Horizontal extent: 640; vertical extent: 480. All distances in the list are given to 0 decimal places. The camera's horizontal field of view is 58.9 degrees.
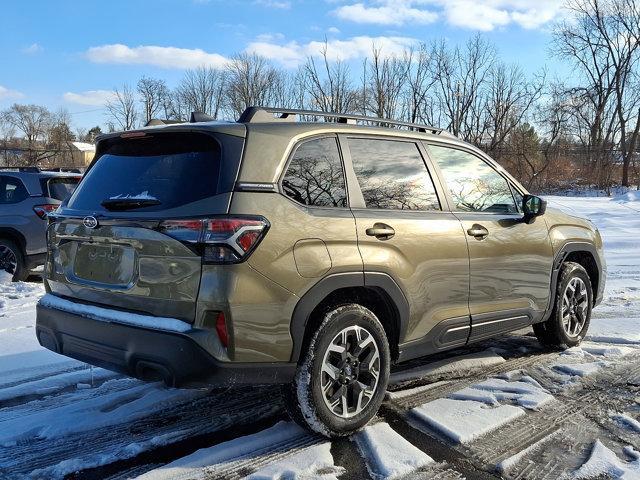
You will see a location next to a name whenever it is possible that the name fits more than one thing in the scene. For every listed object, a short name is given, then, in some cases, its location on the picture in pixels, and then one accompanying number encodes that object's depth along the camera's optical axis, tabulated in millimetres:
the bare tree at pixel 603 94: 36250
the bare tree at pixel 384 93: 35406
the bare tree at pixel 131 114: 58375
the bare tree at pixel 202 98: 50122
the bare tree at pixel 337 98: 36594
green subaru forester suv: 2822
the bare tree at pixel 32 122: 84625
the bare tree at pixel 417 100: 36566
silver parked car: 8062
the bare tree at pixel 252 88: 45312
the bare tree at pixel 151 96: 55656
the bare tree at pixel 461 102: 36750
